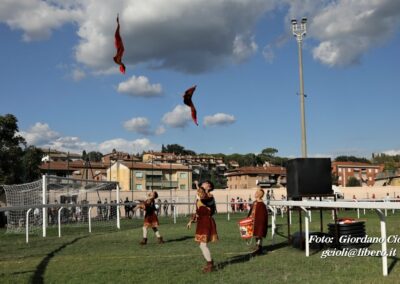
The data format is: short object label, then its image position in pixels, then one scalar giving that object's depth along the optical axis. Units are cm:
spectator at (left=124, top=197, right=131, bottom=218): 3809
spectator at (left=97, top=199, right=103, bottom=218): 3012
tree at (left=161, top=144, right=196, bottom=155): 18288
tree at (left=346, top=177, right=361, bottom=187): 12672
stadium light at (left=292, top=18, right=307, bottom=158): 3073
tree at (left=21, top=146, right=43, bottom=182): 5013
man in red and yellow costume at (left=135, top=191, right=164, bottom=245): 1614
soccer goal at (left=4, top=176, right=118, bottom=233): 2477
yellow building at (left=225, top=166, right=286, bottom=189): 12712
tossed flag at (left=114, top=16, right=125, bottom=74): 1332
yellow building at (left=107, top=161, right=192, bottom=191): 10112
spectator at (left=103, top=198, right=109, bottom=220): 3016
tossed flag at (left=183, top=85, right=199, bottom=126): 1461
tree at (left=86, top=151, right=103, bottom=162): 15912
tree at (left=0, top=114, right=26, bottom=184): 4172
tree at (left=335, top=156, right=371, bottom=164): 18388
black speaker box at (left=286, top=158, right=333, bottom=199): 1240
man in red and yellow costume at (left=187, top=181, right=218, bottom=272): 978
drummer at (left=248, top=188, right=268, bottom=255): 1212
